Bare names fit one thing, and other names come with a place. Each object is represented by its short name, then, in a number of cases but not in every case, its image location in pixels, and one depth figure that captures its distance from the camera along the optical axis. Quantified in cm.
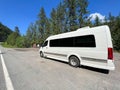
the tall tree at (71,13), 1402
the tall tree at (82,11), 1394
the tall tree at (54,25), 1667
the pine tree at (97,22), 1900
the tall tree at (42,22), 2527
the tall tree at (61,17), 1486
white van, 373
